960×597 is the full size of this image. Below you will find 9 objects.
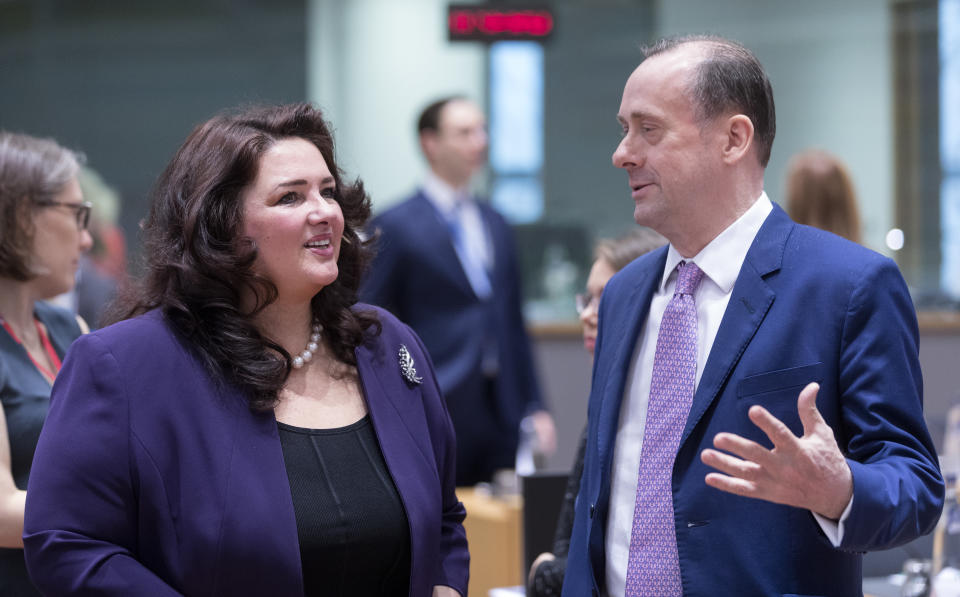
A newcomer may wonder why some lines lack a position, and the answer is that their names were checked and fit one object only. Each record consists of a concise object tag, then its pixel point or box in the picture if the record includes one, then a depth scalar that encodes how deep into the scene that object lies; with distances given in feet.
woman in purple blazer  12.27
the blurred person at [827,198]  25.70
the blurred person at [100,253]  34.50
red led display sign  38.96
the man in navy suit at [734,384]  10.65
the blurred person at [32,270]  15.70
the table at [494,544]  22.45
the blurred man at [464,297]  29.17
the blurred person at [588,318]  15.33
